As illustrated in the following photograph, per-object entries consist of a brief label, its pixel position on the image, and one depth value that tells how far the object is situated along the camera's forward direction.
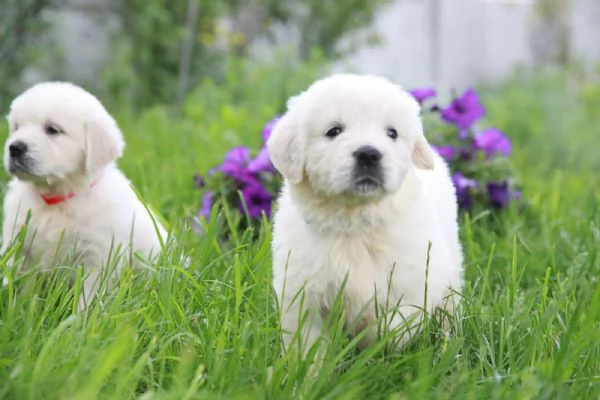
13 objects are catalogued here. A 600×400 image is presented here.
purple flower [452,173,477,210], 4.63
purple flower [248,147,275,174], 4.33
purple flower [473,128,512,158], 4.96
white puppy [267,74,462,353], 2.59
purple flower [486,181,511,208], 4.80
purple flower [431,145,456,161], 4.79
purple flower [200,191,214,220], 4.29
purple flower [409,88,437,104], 4.62
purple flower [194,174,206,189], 4.50
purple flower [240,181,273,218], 4.25
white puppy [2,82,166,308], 3.31
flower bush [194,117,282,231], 4.27
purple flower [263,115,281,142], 4.45
